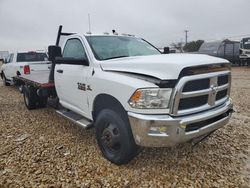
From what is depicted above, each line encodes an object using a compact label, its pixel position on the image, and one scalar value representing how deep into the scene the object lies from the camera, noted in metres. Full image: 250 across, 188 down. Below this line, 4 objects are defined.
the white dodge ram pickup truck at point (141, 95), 2.09
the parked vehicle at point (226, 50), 17.88
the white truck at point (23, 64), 7.03
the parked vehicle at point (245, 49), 16.49
